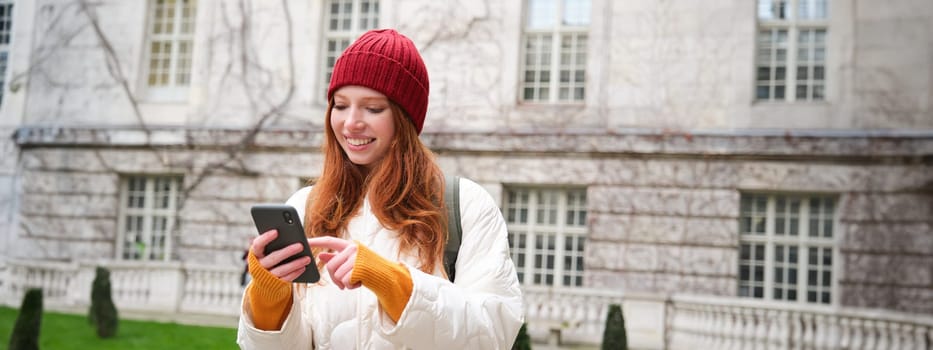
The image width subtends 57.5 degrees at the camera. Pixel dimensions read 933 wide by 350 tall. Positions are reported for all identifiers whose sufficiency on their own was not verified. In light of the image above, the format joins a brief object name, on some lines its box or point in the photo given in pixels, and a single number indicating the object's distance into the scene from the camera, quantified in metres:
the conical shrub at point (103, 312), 8.19
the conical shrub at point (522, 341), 5.98
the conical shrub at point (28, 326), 6.43
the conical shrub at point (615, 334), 6.74
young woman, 1.58
